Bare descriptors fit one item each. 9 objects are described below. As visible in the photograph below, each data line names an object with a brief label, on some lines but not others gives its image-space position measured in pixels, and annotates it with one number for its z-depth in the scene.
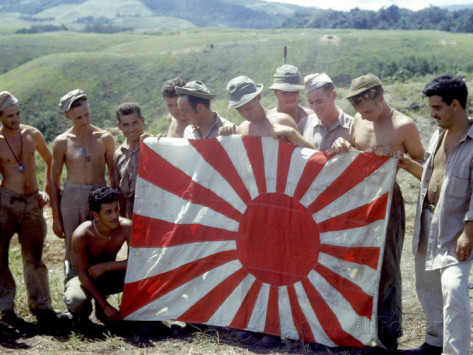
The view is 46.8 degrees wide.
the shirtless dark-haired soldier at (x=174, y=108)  5.17
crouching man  4.35
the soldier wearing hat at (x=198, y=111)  4.52
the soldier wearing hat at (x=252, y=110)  4.30
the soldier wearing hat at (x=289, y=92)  5.19
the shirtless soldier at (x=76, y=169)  4.80
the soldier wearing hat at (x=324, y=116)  4.44
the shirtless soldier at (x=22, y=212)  4.82
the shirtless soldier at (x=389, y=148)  3.87
